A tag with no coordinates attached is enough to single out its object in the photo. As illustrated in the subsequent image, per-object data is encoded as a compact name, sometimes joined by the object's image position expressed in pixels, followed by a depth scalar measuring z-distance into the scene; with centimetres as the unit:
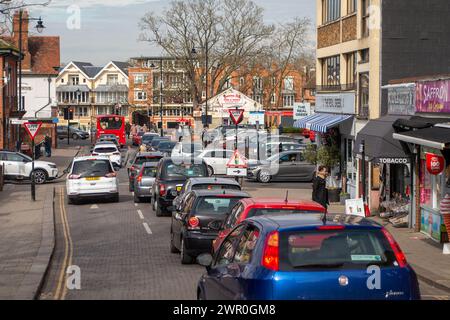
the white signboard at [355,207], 1903
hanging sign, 1880
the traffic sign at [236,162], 2809
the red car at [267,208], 1266
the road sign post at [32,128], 3142
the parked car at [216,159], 4316
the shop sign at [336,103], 2930
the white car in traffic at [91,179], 2931
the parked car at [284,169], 4050
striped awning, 2998
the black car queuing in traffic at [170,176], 2500
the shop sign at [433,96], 1894
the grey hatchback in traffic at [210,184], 1936
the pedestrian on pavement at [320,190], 2164
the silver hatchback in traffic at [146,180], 2938
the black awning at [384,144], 2195
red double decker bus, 7669
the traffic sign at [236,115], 3062
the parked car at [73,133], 9306
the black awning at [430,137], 1697
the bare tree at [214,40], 7994
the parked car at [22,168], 3941
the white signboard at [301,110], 3975
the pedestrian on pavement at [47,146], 5634
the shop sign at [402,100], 2208
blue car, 754
